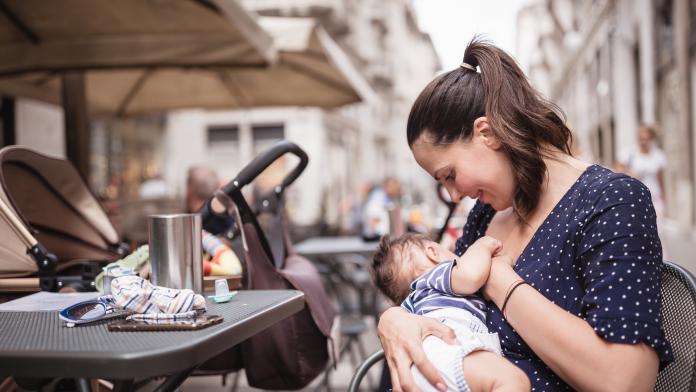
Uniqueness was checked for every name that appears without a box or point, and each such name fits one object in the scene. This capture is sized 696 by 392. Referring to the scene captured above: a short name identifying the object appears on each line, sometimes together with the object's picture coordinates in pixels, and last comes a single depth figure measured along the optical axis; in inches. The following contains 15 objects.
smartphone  59.5
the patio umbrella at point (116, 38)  192.2
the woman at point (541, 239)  59.5
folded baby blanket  63.9
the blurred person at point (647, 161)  312.0
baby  63.3
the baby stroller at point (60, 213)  99.1
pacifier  77.2
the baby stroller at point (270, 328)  98.1
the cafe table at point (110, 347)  48.9
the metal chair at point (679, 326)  67.7
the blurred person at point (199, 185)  188.4
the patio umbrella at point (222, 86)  263.7
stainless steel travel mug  74.9
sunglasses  64.5
